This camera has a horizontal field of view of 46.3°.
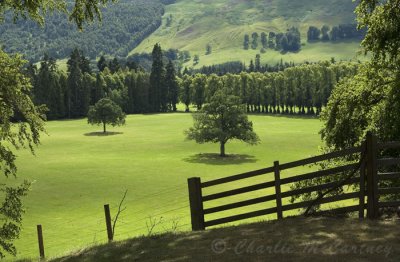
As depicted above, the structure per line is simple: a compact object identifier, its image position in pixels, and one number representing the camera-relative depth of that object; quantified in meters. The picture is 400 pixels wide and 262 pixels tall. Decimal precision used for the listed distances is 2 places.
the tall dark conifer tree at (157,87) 172.21
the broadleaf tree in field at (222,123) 75.38
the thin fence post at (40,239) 17.19
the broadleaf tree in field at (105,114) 103.56
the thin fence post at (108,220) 15.25
